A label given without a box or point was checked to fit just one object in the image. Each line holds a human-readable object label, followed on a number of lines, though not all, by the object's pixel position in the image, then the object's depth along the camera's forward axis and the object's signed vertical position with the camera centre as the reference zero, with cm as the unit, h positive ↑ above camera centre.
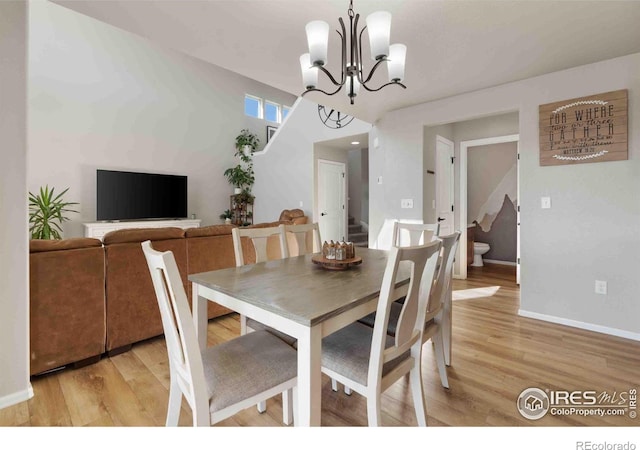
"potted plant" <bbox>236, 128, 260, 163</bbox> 728 +196
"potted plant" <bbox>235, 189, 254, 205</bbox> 701 +61
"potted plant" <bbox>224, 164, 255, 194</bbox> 710 +111
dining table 103 -29
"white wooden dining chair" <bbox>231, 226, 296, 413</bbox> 153 -19
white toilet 529 -49
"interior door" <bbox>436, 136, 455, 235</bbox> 415 +55
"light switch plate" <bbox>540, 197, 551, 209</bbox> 282 +20
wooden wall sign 248 +81
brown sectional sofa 188 -46
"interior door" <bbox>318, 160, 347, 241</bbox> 598 +51
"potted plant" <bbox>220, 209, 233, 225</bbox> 706 +20
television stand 504 +1
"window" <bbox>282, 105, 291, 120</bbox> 898 +339
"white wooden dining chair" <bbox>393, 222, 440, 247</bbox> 233 -7
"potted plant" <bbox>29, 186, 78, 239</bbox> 387 +7
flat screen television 534 +55
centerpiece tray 168 -22
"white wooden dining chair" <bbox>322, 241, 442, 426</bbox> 114 -54
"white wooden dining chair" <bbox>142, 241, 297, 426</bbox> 102 -57
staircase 676 -24
